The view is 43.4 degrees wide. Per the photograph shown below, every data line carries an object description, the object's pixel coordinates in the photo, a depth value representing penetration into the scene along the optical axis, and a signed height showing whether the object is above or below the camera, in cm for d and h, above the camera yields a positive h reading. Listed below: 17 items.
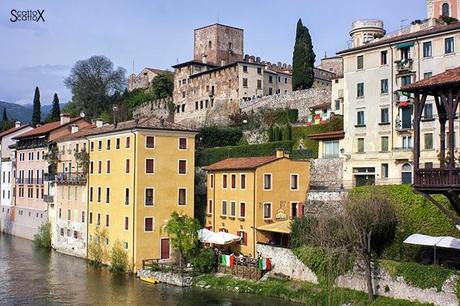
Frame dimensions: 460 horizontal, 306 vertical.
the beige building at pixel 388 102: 3912 +493
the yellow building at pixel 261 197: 3747 -184
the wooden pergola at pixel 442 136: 1678 +102
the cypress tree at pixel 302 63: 7012 +1314
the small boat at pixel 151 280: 3547 -678
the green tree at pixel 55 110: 9204 +970
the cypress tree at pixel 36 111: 8688 +904
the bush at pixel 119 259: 3897 -606
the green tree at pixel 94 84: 9981 +1537
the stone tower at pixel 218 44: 9812 +2185
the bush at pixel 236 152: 4862 +161
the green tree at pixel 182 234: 3591 -400
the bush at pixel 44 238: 5159 -607
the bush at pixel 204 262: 3547 -568
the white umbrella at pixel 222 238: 3684 -438
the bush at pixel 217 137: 5956 +341
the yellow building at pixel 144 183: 3884 -89
